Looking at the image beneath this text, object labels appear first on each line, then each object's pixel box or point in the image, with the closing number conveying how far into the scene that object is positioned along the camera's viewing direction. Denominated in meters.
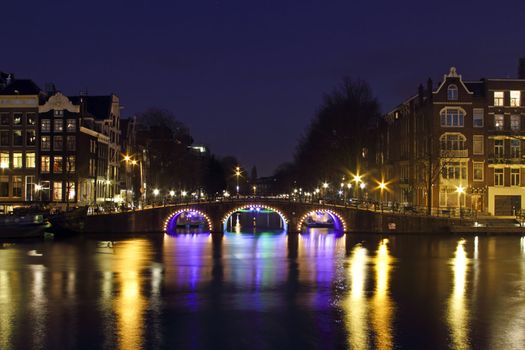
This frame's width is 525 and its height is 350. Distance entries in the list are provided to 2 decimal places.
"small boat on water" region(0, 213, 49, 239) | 72.88
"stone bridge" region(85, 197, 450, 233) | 80.62
